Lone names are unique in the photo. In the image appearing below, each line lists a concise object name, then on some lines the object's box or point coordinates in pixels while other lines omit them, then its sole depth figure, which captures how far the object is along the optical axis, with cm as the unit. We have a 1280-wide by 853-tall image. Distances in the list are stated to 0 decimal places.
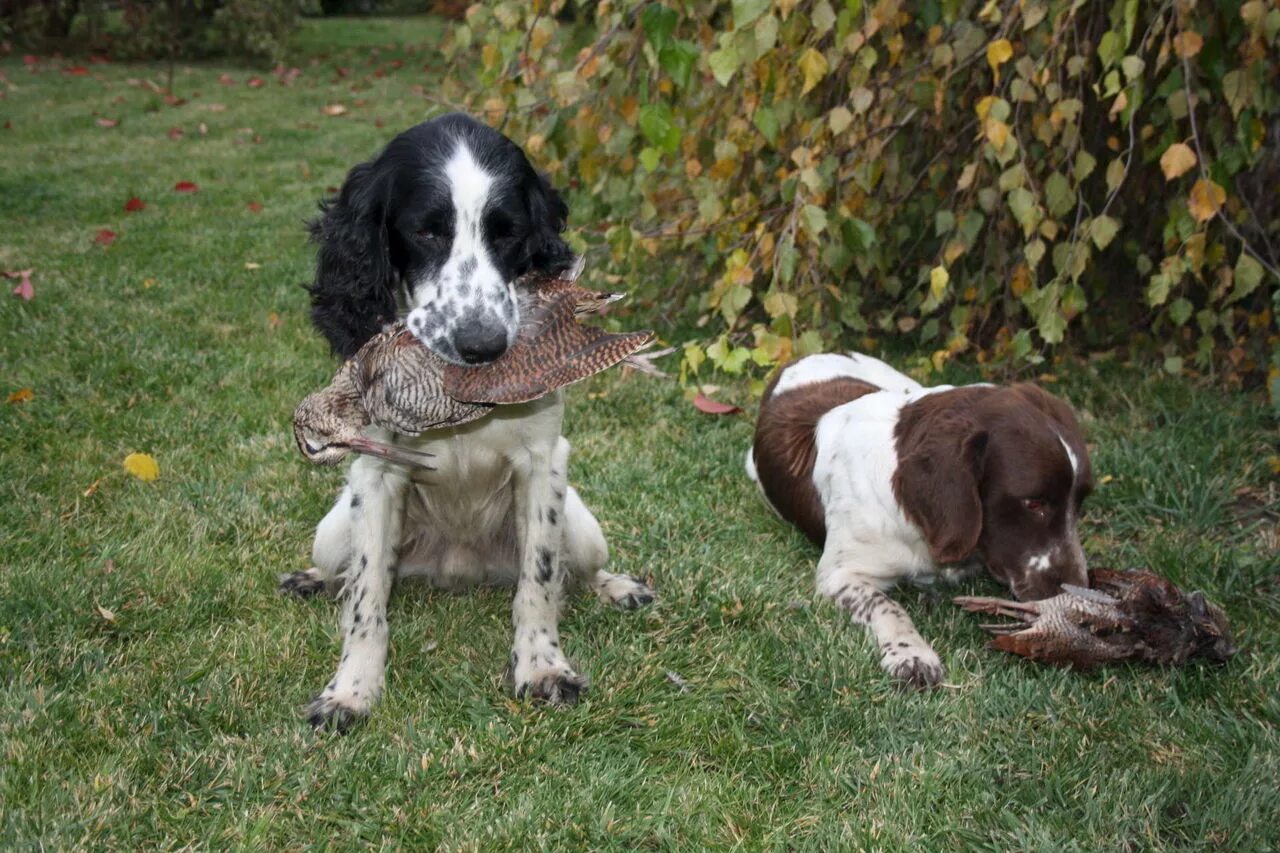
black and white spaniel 254
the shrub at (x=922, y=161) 361
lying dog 287
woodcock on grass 271
